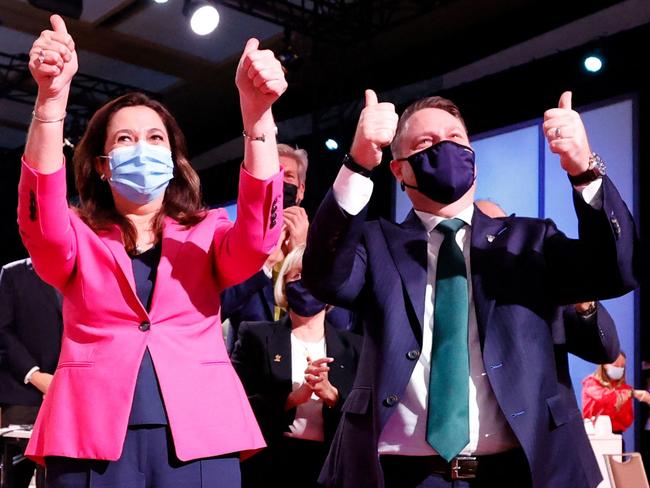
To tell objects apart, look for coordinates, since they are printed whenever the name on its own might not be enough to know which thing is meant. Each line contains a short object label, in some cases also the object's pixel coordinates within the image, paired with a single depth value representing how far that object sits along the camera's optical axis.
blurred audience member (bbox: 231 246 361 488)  3.00
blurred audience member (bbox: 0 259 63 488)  3.69
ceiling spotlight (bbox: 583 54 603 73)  7.31
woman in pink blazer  1.75
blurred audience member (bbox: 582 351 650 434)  6.83
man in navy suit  1.79
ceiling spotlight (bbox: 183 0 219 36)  7.41
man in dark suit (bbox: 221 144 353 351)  3.51
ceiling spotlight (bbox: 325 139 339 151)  9.59
